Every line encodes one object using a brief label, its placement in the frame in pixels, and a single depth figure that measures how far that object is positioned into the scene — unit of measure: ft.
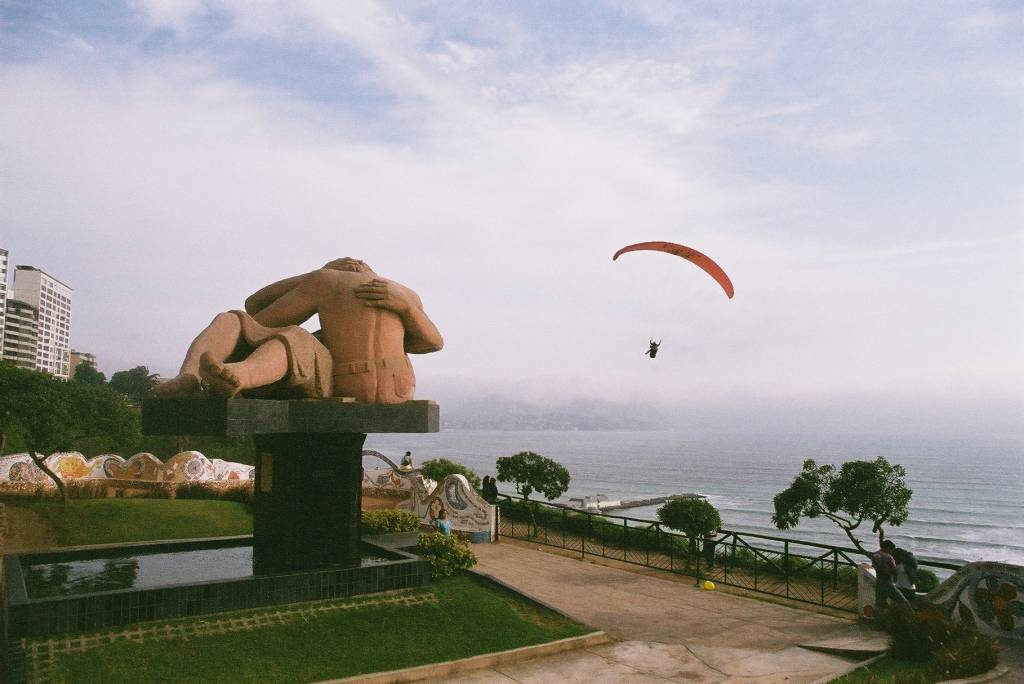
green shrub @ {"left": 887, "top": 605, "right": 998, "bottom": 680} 27.20
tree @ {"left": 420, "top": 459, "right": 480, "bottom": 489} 89.10
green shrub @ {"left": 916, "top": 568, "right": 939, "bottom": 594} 49.44
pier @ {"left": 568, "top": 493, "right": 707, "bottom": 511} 188.09
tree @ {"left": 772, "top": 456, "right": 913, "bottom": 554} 50.11
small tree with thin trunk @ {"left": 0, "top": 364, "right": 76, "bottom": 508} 70.74
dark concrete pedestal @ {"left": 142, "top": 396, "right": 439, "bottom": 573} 35.19
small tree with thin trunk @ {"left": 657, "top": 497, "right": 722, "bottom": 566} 58.65
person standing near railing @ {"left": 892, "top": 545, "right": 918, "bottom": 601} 35.94
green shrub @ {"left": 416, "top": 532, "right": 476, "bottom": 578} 38.96
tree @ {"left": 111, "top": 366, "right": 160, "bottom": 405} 245.24
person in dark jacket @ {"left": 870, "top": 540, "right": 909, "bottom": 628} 35.09
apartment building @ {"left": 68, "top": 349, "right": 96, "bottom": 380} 463.25
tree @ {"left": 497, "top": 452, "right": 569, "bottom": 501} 77.05
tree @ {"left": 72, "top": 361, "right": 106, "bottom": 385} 271.28
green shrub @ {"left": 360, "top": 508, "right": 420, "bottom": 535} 50.52
